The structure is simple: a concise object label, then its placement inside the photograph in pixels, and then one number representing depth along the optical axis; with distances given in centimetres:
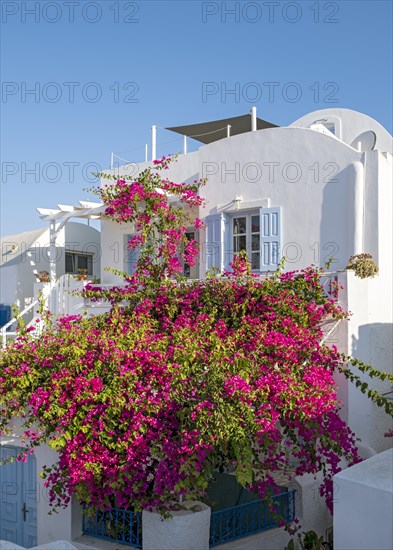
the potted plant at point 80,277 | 1842
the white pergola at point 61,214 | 1884
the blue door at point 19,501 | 1205
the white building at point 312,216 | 1330
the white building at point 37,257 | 2303
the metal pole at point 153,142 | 2012
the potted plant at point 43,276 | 1969
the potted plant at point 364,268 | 1343
